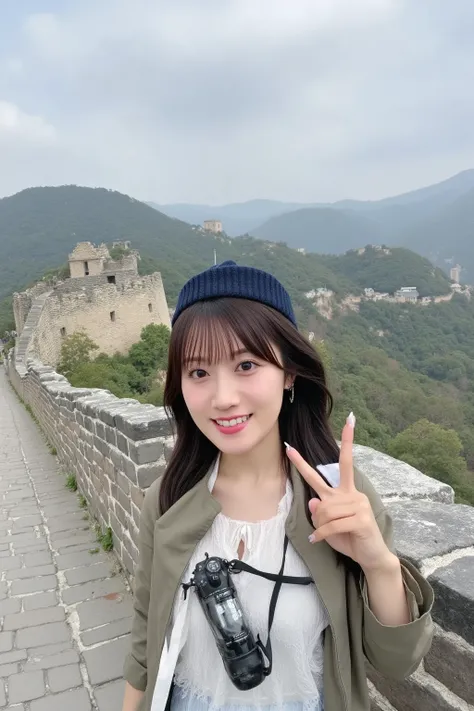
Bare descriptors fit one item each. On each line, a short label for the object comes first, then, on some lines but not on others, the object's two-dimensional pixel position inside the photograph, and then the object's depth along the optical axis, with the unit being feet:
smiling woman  3.73
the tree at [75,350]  66.58
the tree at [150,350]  74.93
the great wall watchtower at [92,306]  68.59
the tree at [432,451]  62.13
